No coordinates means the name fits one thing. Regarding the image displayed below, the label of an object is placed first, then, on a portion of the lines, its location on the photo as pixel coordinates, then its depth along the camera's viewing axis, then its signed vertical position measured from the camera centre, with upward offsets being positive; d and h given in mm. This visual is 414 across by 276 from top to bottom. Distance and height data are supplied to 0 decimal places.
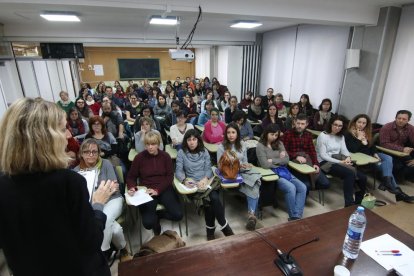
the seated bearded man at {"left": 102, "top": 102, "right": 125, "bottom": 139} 4414 -919
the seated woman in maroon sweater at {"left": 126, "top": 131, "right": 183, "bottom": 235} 2631 -1243
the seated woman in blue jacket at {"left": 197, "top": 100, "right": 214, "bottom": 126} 5199 -986
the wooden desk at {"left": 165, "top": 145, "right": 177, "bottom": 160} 3565 -1246
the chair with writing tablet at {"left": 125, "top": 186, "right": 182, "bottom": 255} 2662 -1886
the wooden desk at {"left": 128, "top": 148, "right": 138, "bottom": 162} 3432 -1212
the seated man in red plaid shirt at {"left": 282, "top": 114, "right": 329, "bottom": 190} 3273 -1062
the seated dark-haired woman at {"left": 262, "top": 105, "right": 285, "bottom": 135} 4816 -956
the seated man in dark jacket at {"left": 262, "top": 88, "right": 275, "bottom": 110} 6816 -799
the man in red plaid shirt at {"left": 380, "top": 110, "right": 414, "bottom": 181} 3783 -1102
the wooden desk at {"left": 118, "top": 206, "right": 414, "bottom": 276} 1287 -1037
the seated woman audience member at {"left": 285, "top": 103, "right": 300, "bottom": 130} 5141 -960
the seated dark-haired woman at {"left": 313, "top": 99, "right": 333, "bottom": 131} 5188 -976
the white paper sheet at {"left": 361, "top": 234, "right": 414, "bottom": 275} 1319 -1029
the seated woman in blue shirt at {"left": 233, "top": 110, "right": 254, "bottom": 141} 4535 -1029
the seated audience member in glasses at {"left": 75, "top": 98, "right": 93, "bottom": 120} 4948 -773
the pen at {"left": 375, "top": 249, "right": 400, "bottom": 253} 1401 -1028
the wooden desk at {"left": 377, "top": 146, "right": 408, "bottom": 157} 3596 -1221
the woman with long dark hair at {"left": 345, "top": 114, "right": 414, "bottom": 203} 3586 -1136
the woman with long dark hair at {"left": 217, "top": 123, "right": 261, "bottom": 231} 2889 -1226
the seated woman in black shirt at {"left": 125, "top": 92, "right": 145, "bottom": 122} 5780 -910
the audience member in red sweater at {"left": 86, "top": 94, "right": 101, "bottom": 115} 5934 -882
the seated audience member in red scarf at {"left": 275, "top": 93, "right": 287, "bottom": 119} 6256 -894
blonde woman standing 944 -505
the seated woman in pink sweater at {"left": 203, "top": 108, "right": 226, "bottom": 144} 4207 -1042
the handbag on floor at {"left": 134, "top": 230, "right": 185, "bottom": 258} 1784 -1302
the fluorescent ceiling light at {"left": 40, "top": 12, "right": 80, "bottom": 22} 4487 +1033
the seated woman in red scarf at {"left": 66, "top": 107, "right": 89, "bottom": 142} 4161 -933
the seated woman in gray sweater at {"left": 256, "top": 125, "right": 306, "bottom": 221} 2988 -1191
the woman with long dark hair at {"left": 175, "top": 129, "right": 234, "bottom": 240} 2789 -1181
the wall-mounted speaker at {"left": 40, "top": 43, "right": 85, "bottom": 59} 6352 +538
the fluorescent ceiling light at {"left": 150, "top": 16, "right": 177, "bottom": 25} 4816 +1039
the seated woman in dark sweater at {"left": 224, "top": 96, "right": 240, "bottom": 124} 5637 -917
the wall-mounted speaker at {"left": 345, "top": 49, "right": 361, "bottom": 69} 4711 +234
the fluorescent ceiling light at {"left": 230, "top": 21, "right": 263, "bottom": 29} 5830 +1124
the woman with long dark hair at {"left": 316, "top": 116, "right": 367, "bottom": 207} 3238 -1233
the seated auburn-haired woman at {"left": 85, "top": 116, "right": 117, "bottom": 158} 3551 -954
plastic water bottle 1361 -955
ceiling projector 3734 +246
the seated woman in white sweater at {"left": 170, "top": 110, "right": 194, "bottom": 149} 4117 -989
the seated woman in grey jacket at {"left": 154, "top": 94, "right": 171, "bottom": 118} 5718 -891
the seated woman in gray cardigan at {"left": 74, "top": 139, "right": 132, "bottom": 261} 2314 -1122
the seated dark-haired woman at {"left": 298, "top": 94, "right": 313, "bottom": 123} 5979 -860
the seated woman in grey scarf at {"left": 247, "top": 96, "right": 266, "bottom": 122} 5909 -982
